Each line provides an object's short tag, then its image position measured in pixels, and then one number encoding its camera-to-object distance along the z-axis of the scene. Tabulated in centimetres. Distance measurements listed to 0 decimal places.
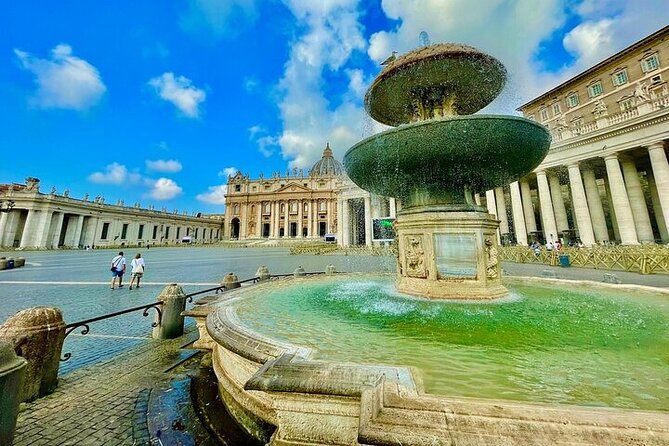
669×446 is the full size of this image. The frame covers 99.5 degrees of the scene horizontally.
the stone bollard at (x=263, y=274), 879
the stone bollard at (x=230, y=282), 733
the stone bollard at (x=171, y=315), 491
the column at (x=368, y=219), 3997
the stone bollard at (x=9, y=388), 180
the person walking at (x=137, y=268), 1093
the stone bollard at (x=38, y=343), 286
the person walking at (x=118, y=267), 1064
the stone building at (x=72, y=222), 4244
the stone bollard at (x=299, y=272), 827
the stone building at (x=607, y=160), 2056
